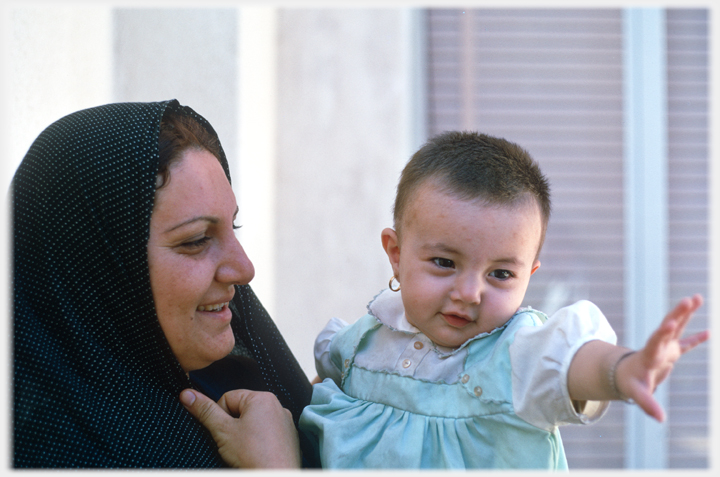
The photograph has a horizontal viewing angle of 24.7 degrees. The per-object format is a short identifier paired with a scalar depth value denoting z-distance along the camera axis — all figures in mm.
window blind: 3723
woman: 1119
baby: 1121
